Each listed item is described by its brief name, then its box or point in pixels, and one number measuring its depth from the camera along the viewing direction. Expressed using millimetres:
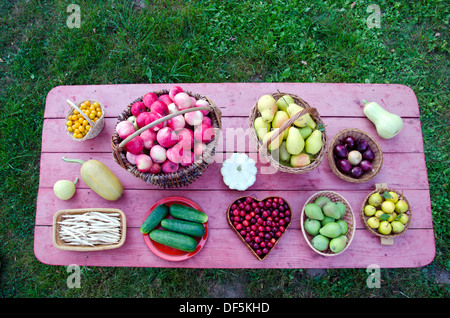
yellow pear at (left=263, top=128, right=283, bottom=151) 1953
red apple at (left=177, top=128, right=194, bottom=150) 1890
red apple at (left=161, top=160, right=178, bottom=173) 1887
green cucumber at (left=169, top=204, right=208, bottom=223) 2145
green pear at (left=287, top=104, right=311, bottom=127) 1996
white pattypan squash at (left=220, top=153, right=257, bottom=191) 2236
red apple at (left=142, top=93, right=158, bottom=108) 1972
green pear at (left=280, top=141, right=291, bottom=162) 2066
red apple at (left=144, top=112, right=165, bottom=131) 1843
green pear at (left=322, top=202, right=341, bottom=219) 2064
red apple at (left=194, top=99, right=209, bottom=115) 1984
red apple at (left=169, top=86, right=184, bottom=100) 2031
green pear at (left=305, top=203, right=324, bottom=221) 2082
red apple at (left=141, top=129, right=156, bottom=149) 1888
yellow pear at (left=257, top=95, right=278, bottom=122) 2029
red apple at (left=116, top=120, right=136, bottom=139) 1864
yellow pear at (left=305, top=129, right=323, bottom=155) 2016
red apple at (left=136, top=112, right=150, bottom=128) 1858
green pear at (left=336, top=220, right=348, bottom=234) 2098
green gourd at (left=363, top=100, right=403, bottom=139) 2277
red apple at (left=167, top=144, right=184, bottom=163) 1844
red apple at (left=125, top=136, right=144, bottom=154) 1823
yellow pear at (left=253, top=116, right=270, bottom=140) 2072
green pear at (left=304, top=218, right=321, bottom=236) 2109
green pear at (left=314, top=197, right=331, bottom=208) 2148
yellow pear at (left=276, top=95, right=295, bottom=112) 2139
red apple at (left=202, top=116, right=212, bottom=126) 1961
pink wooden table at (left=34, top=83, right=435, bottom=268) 2225
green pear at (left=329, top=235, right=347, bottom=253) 2039
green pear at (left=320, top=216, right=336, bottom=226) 2113
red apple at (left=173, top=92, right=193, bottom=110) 1937
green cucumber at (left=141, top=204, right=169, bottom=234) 2113
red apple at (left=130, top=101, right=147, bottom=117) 1975
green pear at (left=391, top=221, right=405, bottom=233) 2162
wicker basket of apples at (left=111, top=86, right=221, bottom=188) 1841
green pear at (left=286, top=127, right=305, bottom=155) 1961
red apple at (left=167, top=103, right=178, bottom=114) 1961
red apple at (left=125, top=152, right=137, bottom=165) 1883
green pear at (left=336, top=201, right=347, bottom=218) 2133
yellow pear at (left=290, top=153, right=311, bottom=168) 2025
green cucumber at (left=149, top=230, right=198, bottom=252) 2080
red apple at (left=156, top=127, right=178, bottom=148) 1833
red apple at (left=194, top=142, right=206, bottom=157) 1889
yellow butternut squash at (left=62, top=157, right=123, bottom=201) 2116
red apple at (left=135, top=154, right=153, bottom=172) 1822
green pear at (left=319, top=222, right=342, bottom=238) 2040
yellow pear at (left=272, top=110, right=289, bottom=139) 2041
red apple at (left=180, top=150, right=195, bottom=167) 1868
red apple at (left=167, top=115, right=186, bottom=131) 1908
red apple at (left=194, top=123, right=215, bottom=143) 1895
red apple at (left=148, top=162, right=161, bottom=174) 1892
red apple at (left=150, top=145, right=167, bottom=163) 1845
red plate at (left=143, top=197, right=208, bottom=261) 2164
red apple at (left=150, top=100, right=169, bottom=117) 1905
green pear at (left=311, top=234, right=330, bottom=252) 2074
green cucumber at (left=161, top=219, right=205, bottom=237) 2113
